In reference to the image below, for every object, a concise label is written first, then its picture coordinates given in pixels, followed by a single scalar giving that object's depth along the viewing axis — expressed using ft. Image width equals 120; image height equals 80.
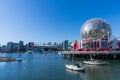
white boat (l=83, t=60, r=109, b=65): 70.37
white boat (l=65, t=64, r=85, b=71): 54.16
